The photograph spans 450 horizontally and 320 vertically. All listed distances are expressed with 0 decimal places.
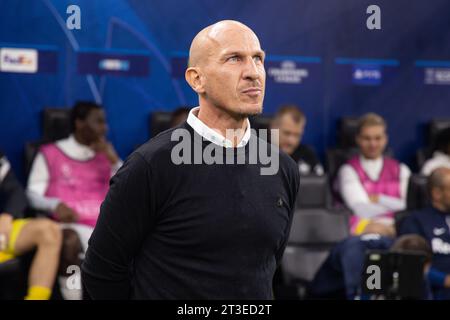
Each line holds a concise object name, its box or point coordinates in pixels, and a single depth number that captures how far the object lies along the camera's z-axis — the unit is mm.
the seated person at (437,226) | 10594
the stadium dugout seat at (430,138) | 14648
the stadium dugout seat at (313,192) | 11828
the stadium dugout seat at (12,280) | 10000
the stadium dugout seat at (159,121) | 13172
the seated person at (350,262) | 9875
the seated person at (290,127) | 12684
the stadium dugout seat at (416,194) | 12016
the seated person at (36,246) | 9953
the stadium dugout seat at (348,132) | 14391
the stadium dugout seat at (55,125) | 12469
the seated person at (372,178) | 13031
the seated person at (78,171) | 11328
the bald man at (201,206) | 4652
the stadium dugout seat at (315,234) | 11547
